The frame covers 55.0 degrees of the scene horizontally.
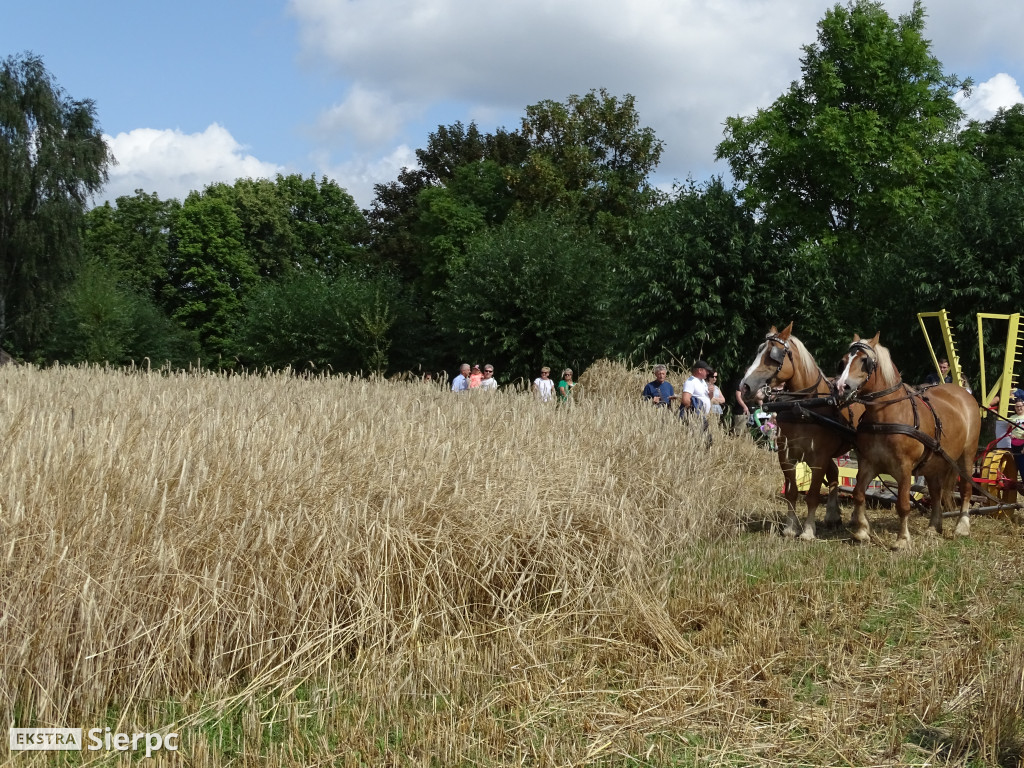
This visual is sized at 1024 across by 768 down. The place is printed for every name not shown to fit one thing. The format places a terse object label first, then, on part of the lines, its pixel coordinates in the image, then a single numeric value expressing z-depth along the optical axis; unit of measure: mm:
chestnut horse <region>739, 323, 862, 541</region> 8516
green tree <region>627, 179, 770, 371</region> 19500
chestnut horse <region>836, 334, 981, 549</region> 8273
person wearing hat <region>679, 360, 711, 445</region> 10577
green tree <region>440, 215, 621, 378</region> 26234
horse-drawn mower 9453
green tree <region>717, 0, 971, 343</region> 25031
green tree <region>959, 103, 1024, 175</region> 29967
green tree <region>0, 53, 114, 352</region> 34625
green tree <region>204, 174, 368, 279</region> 51375
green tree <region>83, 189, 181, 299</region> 49531
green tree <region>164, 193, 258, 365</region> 48125
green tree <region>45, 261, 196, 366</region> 37781
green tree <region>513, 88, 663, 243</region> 34531
